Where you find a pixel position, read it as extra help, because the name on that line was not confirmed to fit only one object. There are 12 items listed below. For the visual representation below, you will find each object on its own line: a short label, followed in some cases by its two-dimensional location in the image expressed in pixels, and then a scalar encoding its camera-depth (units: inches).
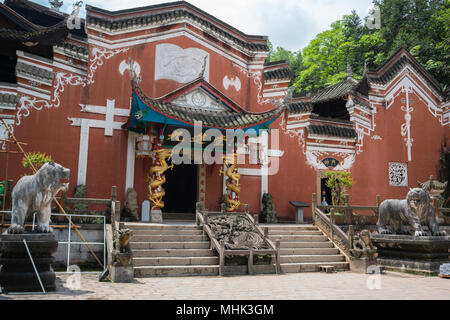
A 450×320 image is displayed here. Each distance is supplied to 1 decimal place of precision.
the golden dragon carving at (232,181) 550.6
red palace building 507.5
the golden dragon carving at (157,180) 501.7
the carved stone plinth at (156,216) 491.5
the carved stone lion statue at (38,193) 255.9
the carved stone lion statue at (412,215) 391.2
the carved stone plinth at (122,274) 305.7
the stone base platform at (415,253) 377.7
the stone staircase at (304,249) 404.2
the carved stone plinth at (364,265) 394.6
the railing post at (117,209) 397.3
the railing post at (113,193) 427.3
